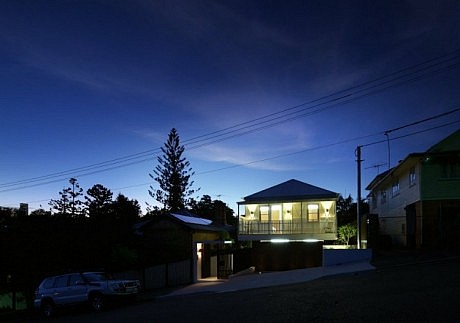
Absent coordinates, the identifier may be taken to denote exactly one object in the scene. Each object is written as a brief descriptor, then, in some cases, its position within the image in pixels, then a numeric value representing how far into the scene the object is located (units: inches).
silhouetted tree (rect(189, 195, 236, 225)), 3374.0
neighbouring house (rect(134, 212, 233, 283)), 1144.8
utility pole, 992.2
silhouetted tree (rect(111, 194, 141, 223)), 2614.9
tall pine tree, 2466.8
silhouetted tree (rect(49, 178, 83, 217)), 2485.2
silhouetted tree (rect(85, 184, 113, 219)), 2593.5
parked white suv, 705.6
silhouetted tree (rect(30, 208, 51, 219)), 2316.7
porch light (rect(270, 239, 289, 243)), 1237.1
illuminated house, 1230.3
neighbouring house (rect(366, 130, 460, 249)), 943.7
